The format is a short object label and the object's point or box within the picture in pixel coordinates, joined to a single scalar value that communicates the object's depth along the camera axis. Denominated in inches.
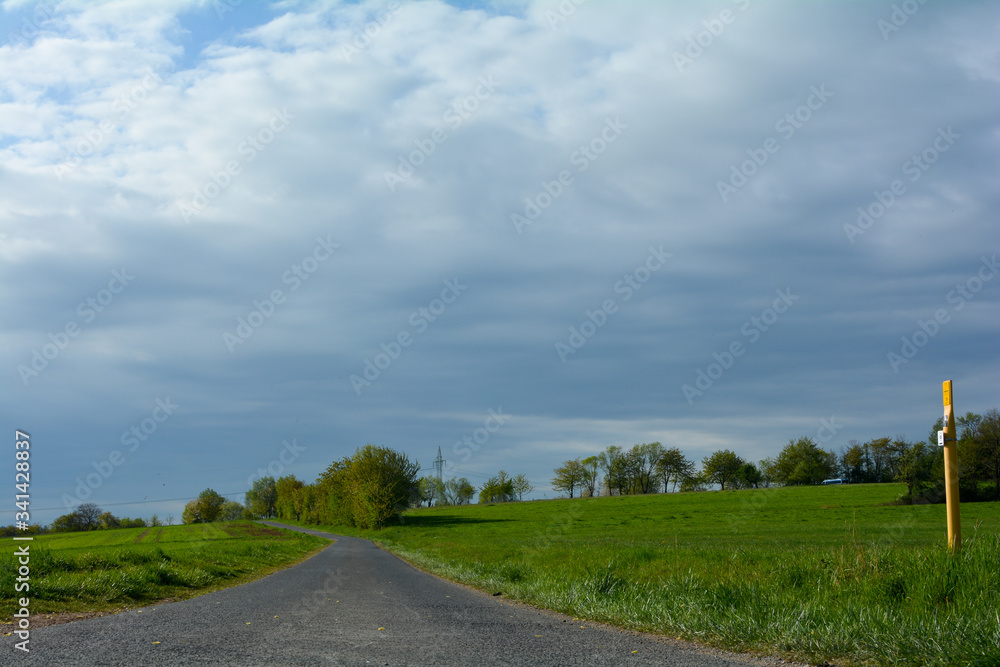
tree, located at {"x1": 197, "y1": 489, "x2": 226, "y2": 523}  6097.4
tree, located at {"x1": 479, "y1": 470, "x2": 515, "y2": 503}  6304.1
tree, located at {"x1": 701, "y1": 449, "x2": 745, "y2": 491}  5339.6
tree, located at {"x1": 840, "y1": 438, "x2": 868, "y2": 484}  5177.2
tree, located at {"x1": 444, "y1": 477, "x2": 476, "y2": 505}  7111.2
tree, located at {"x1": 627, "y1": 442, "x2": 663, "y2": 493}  5625.0
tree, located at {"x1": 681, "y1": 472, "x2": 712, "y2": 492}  5487.2
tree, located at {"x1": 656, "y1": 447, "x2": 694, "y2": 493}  5605.3
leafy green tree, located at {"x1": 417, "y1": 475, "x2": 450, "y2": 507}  7185.0
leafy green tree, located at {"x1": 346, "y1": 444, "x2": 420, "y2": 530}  3105.3
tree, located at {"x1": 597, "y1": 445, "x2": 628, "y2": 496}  5669.3
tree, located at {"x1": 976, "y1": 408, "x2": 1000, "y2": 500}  2851.9
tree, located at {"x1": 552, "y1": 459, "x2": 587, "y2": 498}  5807.1
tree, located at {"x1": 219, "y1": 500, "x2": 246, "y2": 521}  6668.3
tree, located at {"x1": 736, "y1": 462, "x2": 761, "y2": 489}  5241.1
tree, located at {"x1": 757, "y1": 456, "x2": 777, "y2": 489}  5008.9
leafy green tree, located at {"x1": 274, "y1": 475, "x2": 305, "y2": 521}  5006.9
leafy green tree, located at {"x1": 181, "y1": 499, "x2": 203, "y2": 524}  6142.7
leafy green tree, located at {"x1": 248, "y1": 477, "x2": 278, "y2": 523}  6948.8
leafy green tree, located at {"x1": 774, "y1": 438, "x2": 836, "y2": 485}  4783.5
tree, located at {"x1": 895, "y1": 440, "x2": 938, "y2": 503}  2689.5
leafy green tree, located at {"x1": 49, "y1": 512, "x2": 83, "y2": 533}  3919.8
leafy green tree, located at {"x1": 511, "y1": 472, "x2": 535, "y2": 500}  6614.2
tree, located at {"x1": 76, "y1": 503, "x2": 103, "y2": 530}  3931.1
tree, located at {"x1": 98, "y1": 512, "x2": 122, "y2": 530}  4231.3
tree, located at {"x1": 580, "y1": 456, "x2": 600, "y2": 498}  5777.6
